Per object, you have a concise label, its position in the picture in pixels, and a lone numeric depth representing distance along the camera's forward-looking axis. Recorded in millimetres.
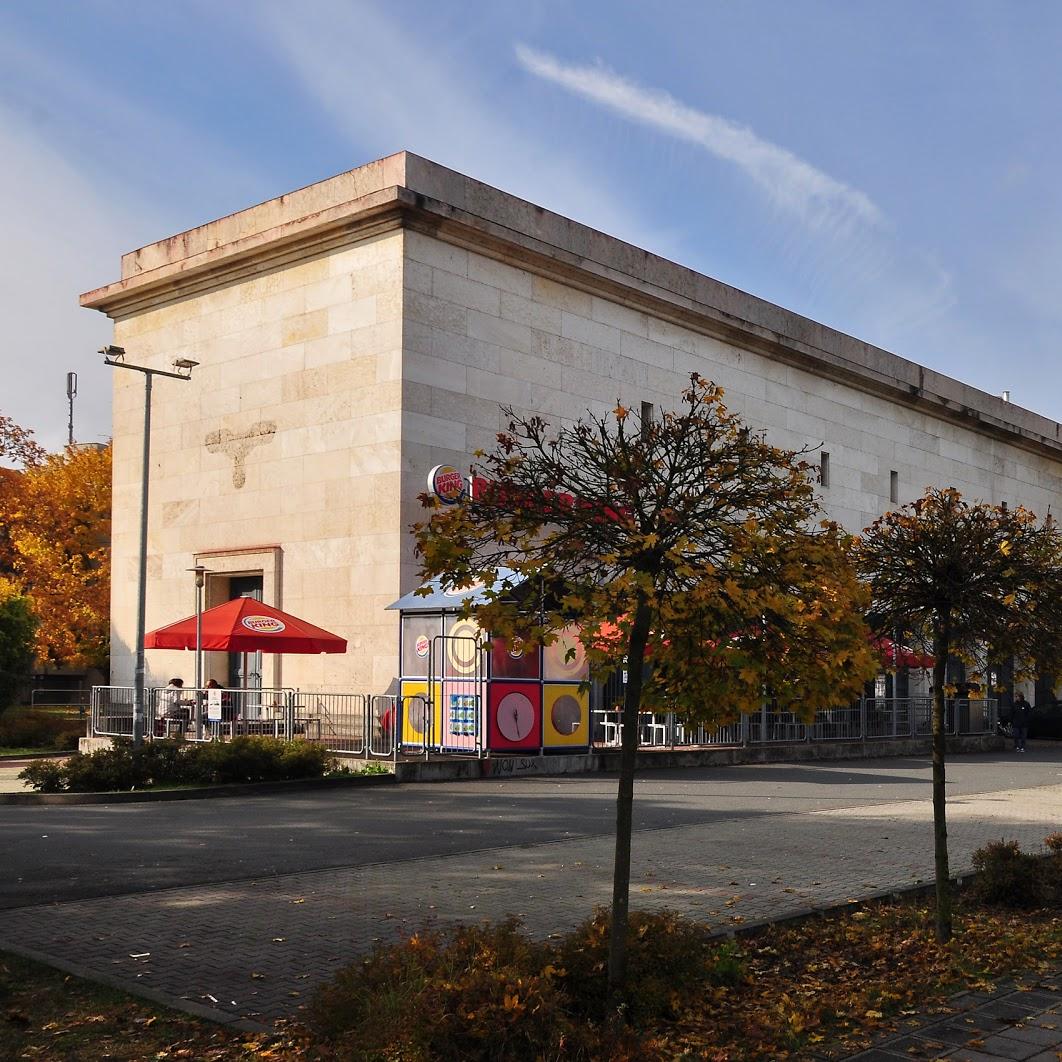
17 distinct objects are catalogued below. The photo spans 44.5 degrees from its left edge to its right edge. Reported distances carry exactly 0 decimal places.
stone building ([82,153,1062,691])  27734
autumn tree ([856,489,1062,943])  9078
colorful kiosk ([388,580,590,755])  22547
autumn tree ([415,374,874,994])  6277
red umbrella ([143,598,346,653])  22828
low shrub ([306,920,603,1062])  5289
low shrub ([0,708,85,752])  29578
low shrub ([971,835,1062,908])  9625
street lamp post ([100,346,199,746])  22828
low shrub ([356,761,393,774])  21141
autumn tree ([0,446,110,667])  42688
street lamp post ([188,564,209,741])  22766
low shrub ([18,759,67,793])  18328
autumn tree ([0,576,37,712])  31672
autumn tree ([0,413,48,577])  44562
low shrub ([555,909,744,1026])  6305
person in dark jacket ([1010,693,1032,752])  35656
